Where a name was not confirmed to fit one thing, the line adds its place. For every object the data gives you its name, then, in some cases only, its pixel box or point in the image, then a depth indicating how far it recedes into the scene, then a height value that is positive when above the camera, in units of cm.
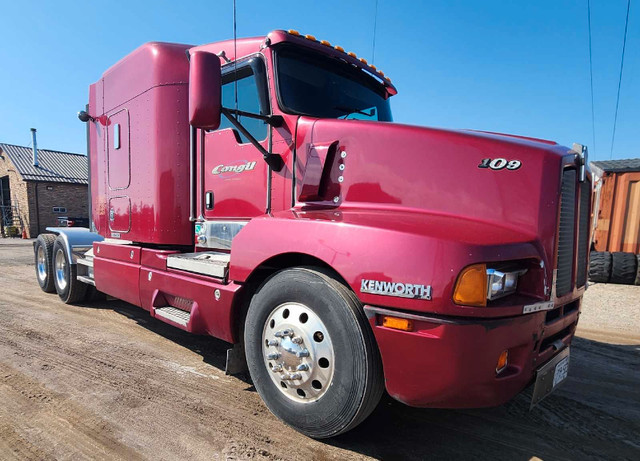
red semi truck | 197 -19
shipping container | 953 +14
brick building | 2397 +34
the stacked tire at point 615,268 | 872 -124
